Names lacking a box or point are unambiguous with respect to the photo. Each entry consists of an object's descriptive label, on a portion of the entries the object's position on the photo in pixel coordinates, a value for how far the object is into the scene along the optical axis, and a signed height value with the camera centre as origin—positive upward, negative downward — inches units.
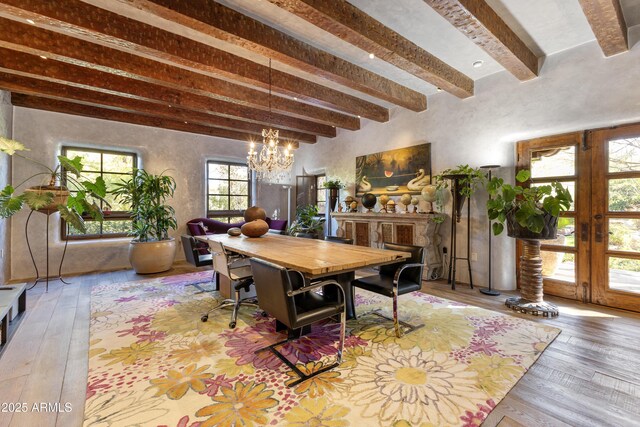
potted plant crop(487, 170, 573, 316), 115.7 -4.7
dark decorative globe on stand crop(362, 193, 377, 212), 211.5 +8.7
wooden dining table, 78.3 -14.6
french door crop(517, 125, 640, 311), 119.6 -2.8
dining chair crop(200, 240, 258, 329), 107.5 -24.1
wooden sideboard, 171.2 -13.2
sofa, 223.9 -12.4
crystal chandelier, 142.6 +28.5
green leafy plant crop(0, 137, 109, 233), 125.3 +6.5
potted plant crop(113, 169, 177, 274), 186.9 -8.8
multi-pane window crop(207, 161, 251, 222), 257.3 +20.3
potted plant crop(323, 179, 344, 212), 239.3 +19.6
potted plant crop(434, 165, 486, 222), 154.2 +17.2
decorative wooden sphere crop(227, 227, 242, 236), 150.4 -11.1
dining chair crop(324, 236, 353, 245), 130.5 -13.9
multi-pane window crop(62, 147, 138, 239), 200.2 +25.9
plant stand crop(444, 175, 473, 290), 158.6 -2.4
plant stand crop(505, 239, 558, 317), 122.3 -31.3
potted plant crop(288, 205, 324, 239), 246.5 -10.4
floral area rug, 61.6 -44.4
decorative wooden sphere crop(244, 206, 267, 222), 144.6 -1.3
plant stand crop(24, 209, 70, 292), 172.1 -35.4
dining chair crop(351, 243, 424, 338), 95.8 -26.0
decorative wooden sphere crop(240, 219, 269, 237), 140.0 -8.4
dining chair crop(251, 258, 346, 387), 69.0 -25.3
